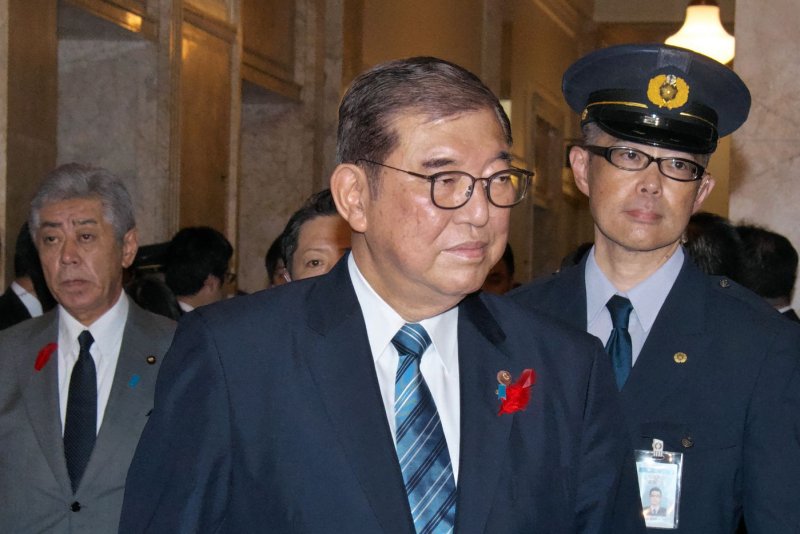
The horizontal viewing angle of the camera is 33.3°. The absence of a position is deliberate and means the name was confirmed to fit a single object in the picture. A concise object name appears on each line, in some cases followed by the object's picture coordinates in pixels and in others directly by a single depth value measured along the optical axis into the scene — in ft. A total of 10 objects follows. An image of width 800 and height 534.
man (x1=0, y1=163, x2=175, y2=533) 11.51
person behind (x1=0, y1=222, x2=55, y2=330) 17.28
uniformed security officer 8.73
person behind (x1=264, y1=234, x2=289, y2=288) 16.84
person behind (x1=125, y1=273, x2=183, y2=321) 18.42
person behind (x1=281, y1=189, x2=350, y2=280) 12.57
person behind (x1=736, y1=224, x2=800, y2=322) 14.55
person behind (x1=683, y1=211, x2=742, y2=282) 11.53
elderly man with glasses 6.59
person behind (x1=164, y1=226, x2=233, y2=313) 20.53
